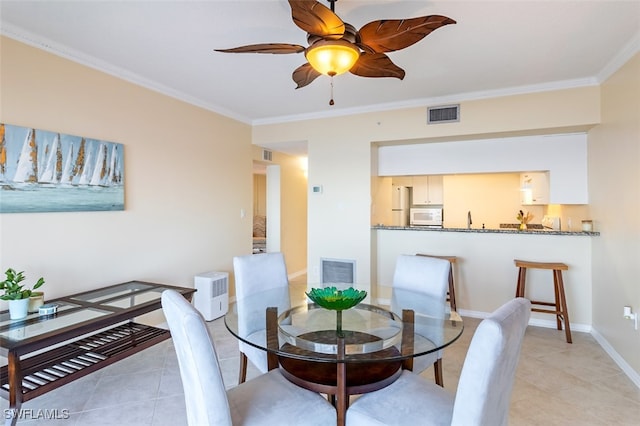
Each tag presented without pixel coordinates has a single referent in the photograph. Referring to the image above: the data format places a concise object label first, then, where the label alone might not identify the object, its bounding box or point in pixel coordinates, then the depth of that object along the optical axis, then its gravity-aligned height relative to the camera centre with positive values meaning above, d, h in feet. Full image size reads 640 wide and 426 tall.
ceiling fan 5.36 +3.02
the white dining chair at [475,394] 3.56 -2.14
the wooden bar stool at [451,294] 12.07 -3.01
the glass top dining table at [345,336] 5.00 -2.13
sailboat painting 7.72 +1.05
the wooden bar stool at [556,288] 10.69 -2.64
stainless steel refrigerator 19.51 +0.28
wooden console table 6.07 -2.62
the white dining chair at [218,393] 4.01 -2.46
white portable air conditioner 12.37 -3.04
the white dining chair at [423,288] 6.80 -1.82
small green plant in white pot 7.03 -1.70
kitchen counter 11.64 -1.82
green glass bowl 5.74 -1.50
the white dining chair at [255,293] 6.74 -1.98
